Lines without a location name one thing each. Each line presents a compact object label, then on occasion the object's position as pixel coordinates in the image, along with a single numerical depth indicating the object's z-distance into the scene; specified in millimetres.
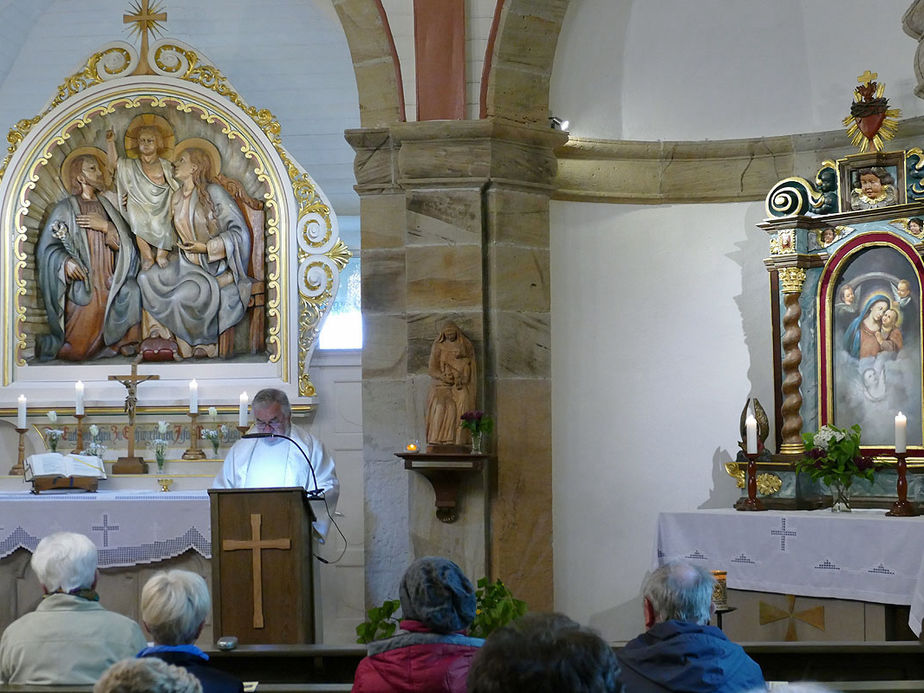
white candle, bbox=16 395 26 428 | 9242
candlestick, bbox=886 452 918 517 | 7191
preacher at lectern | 6969
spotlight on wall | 8336
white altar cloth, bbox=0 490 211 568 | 8055
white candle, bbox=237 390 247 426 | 9000
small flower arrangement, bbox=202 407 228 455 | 9551
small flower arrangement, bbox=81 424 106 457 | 9506
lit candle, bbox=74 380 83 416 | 9422
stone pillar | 7770
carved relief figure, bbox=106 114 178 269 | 9781
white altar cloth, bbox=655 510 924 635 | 6891
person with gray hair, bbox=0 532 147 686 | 3924
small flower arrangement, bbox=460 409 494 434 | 7418
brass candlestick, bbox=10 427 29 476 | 9500
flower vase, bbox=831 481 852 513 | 7582
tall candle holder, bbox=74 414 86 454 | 9422
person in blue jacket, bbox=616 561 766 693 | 3449
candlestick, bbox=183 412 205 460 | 9523
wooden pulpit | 6094
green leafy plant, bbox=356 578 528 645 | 5090
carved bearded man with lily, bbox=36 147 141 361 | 9867
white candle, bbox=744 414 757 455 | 7957
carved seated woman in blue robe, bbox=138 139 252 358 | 9789
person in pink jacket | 3438
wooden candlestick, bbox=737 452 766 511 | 7910
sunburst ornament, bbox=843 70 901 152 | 7925
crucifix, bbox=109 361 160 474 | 9438
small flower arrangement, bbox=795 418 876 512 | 7543
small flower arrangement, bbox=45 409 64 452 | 9602
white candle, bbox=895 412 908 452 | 7195
